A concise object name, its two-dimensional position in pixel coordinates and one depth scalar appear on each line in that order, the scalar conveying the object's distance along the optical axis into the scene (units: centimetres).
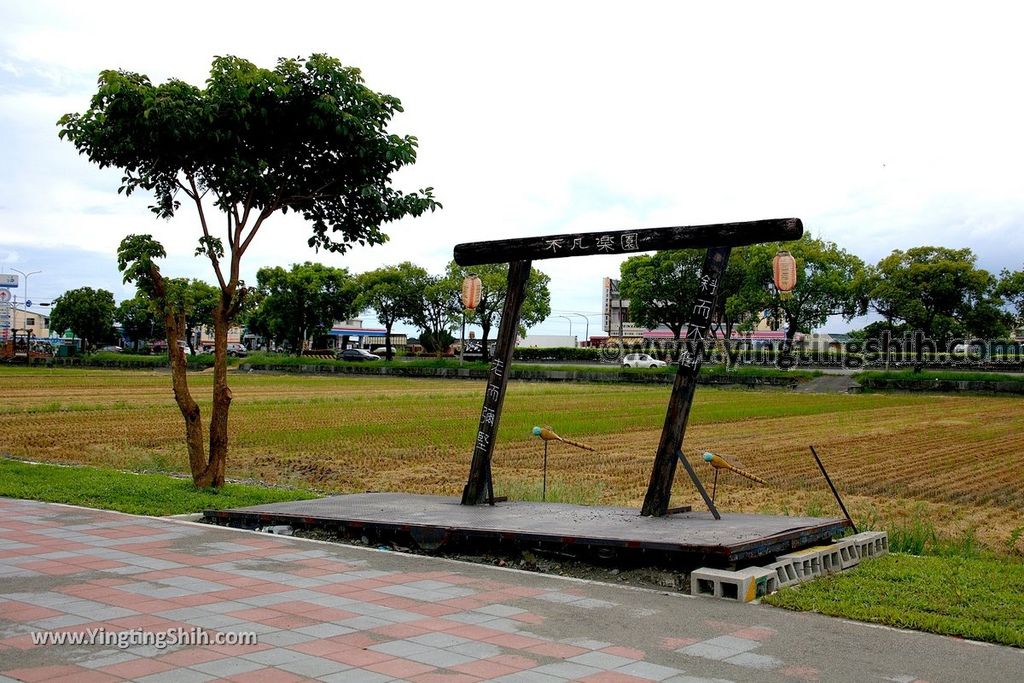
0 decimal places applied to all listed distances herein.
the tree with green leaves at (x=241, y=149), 1195
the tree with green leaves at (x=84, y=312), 8000
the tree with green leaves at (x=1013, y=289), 5041
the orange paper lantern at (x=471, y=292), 1527
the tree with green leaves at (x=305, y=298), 7294
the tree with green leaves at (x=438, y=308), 6712
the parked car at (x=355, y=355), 7694
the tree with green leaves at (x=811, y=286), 5638
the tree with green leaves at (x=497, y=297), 6288
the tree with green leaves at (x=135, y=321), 9844
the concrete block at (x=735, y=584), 684
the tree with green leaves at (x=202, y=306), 8294
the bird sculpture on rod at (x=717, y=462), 897
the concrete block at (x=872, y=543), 835
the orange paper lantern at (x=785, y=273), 1141
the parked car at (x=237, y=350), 9094
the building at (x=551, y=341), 10506
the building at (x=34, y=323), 10800
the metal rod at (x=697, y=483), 853
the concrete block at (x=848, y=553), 801
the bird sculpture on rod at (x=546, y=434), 1075
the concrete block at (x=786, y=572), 726
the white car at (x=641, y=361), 6681
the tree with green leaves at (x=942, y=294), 4959
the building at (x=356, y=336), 10456
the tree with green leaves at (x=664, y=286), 6222
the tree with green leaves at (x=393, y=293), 6838
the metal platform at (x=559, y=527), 753
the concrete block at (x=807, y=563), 750
